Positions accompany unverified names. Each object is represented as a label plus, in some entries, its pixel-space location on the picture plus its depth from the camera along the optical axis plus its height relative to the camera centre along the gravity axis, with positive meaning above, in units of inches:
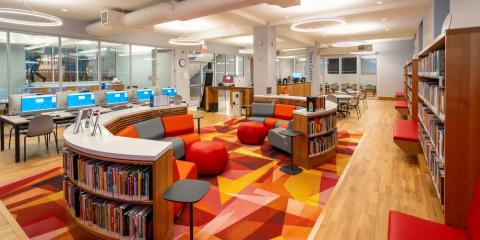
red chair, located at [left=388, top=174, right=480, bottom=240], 75.7 -34.9
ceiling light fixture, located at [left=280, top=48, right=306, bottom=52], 722.1 +139.1
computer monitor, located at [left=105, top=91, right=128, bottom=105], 327.3 +10.6
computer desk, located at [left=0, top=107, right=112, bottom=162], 219.1 -10.5
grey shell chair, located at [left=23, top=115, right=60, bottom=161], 223.1 -15.2
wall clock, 541.8 +80.8
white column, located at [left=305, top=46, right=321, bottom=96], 633.6 +81.7
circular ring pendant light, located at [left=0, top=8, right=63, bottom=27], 195.5 +67.9
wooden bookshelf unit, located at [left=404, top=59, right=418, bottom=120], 252.2 +13.4
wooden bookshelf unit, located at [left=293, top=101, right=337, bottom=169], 198.4 -23.6
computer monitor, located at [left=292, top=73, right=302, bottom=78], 635.3 +65.8
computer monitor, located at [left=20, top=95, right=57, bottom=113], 250.2 +3.5
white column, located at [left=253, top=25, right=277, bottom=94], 395.2 +63.9
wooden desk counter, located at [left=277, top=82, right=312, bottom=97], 506.9 +31.4
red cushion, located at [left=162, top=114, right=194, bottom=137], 217.3 -14.2
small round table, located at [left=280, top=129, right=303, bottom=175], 189.5 -41.9
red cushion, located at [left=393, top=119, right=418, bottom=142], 200.3 -19.4
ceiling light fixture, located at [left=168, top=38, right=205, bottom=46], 407.0 +91.1
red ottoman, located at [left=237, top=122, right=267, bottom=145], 260.1 -24.4
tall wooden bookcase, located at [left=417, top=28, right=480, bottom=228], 86.3 -4.8
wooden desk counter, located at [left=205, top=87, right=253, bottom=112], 468.8 +18.7
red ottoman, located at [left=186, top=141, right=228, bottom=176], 178.5 -31.6
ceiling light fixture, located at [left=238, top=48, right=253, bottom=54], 655.1 +122.1
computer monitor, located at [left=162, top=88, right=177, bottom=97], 410.9 +21.2
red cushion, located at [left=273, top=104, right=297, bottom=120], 281.4 -5.7
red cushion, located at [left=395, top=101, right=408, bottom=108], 363.2 +0.5
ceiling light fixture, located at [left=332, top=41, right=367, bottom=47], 522.6 +110.6
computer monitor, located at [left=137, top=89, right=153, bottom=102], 373.7 +15.6
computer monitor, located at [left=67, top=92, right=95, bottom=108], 283.4 +6.8
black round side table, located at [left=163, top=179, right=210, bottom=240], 91.2 -27.9
